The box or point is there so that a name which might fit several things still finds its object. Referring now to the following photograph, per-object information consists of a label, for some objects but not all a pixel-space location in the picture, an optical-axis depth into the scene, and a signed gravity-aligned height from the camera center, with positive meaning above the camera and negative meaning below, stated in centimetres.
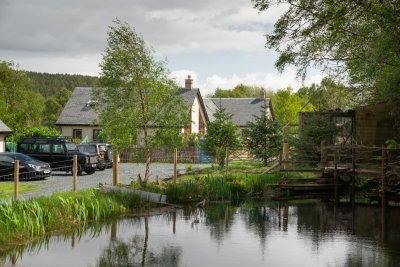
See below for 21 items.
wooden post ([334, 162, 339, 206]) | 2595 -166
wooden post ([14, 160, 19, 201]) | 1692 -97
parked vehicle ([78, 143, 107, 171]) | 3373 -36
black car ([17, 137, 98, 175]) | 3194 -41
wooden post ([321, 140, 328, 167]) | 2744 -34
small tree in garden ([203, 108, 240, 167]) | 3856 +68
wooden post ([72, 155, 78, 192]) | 1935 -103
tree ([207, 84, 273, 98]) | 11081 +1062
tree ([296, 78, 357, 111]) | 3097 +327
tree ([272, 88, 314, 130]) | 7131 +501
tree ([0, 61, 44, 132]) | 5628 +437
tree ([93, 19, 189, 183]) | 2281 +187
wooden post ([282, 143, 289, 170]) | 2883 -23
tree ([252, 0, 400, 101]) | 2127 +462
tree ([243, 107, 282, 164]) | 3453 +52
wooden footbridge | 2400 -108
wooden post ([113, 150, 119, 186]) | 2227 -88
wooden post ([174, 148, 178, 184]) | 2437 -52
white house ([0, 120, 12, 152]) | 3801 +61
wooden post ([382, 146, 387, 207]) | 2343 -113
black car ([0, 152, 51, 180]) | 2769 -104
